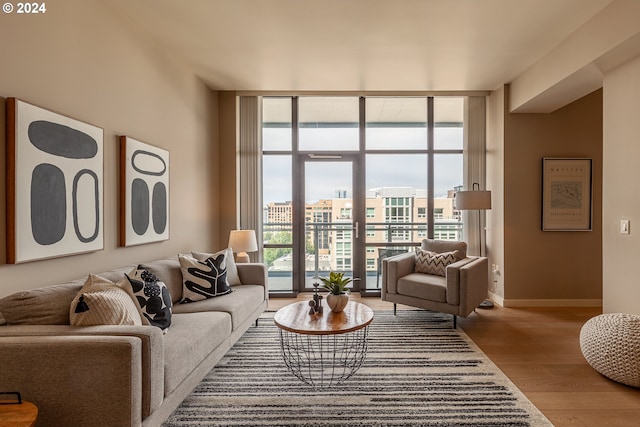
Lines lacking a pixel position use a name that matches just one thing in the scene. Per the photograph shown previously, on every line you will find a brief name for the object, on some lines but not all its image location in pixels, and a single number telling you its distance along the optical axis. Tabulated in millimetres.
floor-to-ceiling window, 4816
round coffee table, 2291
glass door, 4840
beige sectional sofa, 1453
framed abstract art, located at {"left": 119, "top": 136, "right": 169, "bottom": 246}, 2662
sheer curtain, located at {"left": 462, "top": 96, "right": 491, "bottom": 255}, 4699
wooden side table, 1227
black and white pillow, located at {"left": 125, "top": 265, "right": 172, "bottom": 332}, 2057
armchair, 3359
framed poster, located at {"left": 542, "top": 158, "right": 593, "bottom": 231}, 4172
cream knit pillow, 1715
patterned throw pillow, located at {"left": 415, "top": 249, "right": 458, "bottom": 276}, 3863
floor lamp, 4066
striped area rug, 1979
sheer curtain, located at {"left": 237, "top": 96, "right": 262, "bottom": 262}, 4680
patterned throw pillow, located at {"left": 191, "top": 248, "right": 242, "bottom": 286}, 3291
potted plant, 2582
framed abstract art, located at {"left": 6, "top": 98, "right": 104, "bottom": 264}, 1785
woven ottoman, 2250
